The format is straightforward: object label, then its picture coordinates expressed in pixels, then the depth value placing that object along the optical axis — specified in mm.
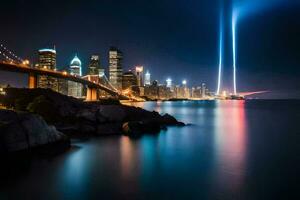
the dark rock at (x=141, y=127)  27825
